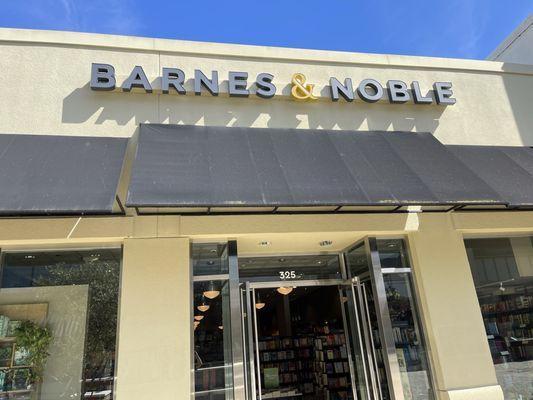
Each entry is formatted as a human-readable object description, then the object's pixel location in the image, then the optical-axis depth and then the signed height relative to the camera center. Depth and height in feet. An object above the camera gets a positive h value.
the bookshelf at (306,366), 30.50 -1.47
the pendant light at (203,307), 19.94 +2.18
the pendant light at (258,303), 26.63 +2.99
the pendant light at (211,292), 20.34 +2.88
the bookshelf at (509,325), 22.40 +0.26
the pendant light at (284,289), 24.30 +3.40
